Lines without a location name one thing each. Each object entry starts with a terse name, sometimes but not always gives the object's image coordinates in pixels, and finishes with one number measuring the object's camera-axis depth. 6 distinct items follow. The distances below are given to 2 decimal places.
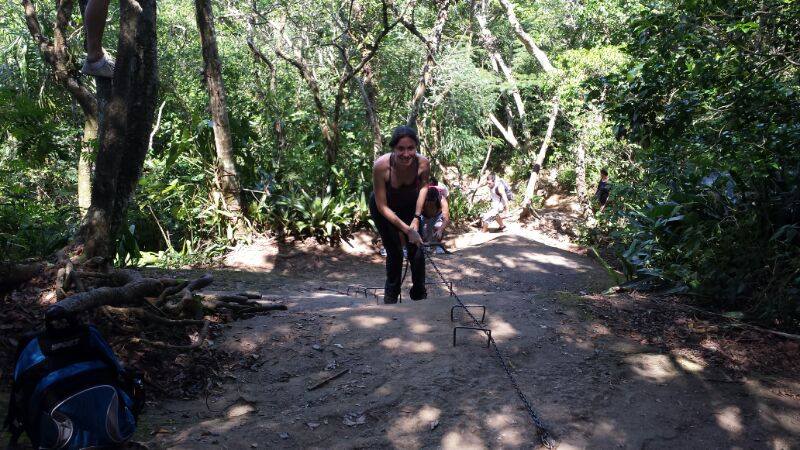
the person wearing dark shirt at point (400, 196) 4.80
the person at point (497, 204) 14.88
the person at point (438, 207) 5.12
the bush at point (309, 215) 10.81
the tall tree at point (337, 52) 11.02
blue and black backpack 2.38
